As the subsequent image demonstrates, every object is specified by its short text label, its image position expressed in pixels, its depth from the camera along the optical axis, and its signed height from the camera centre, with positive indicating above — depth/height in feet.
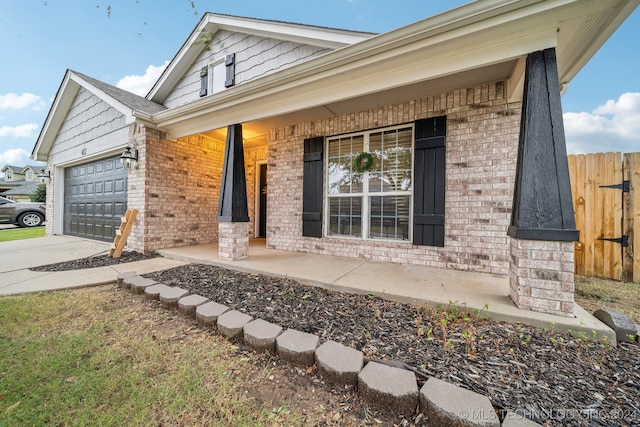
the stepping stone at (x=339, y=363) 4.59 -3.05
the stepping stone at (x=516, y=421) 3.37 -2.98
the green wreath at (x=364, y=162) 13.29 +2.83
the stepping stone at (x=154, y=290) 8.80 -3.09
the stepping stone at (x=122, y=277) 10.32 -3.04
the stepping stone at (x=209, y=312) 6.90 -3.07
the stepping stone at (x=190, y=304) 7.57 -3.06
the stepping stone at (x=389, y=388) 3.98 -3.06
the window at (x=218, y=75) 17.78 +10.54
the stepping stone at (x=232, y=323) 6.26 -3.09
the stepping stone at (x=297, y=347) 5.22 -3.07
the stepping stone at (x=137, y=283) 9.51 -3.06
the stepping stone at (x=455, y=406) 3.52 -3.00
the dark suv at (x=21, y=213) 33.37 -0.91
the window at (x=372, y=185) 12.60 +1.49
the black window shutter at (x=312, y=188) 14.51 +1.43
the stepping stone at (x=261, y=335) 5.69 -3.07
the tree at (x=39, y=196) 61.11 +2.91
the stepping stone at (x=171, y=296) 8.18 -3.05
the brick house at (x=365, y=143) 6.89 +3.84
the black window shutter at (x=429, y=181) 11.35 +1.54
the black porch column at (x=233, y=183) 12.88 +1.46
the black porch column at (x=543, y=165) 6.67 +1.42
